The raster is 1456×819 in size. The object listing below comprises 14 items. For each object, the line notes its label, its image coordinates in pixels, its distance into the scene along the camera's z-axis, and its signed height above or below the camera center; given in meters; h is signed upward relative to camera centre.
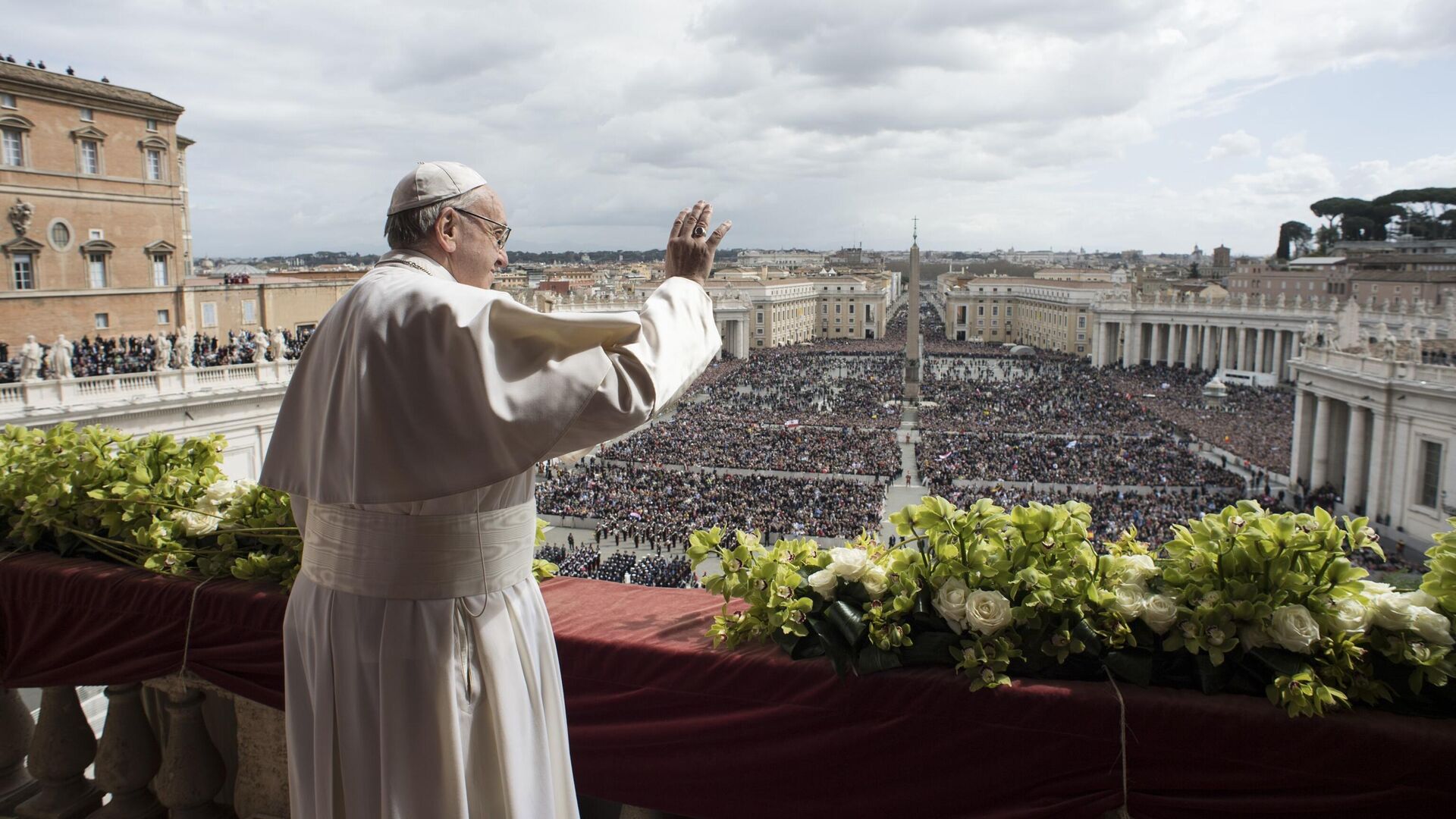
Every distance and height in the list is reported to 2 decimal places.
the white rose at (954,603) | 2.22 -0.73
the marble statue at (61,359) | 14.45 -1.16
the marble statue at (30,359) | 14.22 -1.14
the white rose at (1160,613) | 2.15 -0.73
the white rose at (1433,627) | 1.99 -0.70
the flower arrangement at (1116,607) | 2.04 -0.73
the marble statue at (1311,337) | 29.30 -1.44
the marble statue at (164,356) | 16.09 -1.22
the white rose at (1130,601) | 2.19 -0.71
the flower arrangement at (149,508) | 3.09 -0.77
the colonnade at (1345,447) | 24.64 -4.40
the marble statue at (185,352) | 16.39 -1.17
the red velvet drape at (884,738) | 2.01 -1.05
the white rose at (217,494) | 3.23 -0.71
